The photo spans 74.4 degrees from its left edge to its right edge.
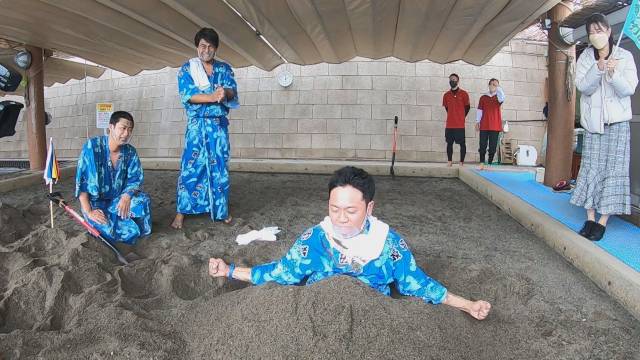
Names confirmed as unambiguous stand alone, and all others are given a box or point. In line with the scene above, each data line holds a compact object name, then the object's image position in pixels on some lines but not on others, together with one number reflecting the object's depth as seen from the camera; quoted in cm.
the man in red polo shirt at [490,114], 616
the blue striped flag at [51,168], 283
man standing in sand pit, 324
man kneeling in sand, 268
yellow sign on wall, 658
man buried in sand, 165
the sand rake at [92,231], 245
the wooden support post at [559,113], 459
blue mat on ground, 243
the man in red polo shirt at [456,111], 630
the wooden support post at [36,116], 609
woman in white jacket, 245
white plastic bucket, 825
